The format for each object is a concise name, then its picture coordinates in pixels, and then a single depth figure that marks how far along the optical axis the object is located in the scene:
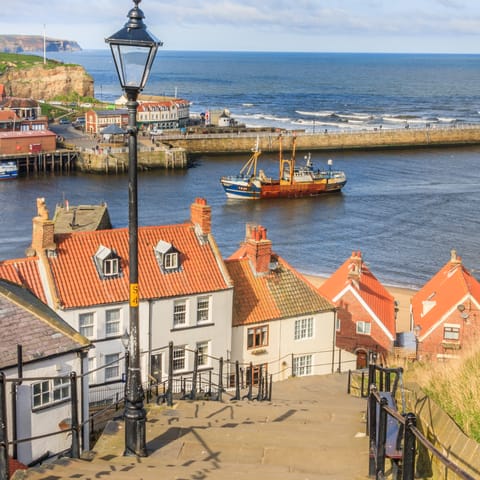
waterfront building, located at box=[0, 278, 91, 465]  16.98
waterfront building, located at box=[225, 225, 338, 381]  30.59
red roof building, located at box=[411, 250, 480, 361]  34.42
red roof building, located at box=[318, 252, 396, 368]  35.31
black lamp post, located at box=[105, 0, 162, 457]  10.55
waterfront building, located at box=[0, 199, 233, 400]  27.55
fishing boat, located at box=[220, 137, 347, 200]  85.62
